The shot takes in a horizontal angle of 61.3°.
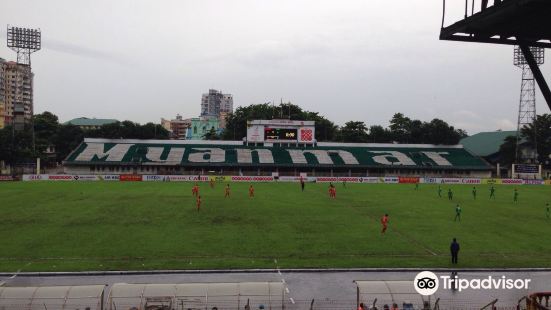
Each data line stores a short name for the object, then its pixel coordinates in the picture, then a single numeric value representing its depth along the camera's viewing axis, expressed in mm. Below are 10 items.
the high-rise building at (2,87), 169450
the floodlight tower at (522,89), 67156
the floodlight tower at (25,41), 77062
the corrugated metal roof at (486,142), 115438
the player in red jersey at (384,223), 26022
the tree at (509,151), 96125
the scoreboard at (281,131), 85250
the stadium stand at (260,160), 80688
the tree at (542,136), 95312
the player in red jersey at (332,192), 43938
